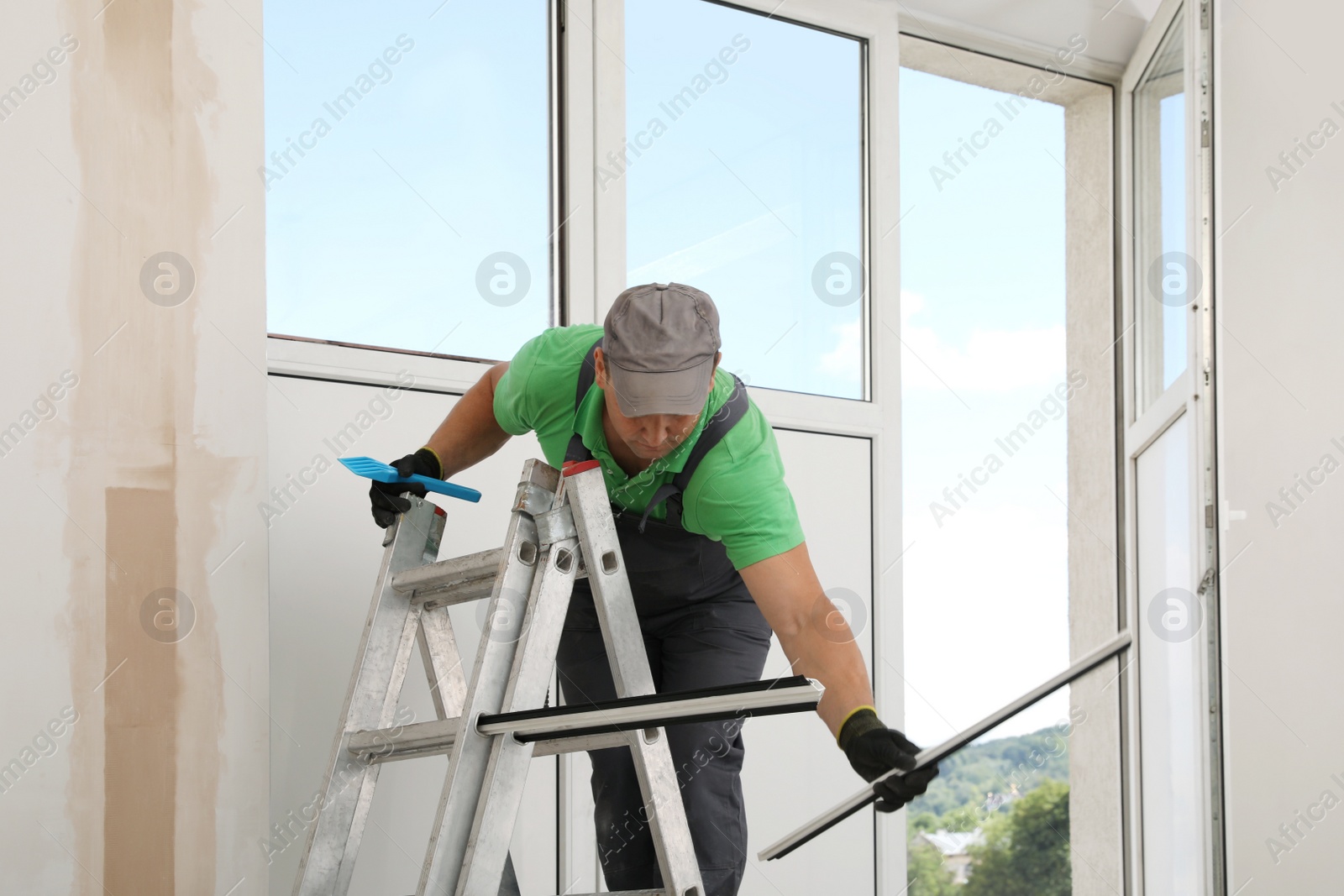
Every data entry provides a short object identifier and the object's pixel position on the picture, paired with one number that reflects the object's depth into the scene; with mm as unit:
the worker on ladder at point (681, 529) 4488
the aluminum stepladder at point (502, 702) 4372
